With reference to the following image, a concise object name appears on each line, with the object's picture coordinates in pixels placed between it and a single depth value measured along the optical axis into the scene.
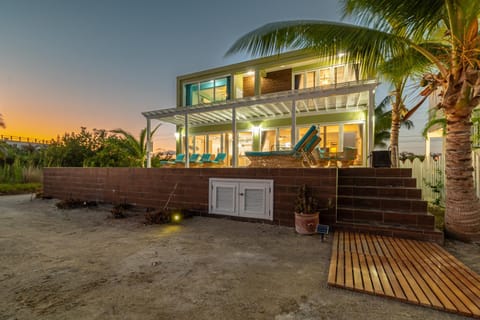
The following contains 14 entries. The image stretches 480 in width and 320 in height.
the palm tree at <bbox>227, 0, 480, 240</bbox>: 3.42
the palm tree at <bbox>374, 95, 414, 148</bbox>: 12.77
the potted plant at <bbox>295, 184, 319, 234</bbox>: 3.92
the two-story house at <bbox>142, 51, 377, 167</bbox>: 7.24
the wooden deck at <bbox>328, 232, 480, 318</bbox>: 1.84
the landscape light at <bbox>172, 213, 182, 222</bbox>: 5.02
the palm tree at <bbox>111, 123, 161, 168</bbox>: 10.16
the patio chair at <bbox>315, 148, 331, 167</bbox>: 7.06
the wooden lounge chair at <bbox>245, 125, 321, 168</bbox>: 5.38
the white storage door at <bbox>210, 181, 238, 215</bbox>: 5.20
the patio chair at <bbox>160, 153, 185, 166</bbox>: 9.64
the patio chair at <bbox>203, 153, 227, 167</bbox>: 9.14
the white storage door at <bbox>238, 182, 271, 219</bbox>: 4.82
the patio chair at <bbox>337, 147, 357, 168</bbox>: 6.73
